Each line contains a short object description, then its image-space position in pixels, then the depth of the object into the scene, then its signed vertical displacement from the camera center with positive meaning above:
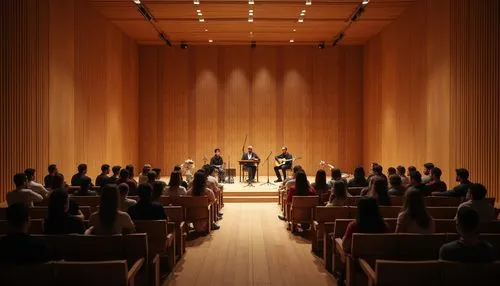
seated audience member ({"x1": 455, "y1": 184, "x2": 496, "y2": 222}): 5.57 -0.63
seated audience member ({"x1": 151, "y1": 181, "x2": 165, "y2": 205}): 6.62 -0.55
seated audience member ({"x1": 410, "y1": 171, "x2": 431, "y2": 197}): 7.46 -0.55
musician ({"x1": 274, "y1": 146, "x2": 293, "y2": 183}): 15.58 -0.50
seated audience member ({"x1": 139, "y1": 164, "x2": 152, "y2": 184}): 9.46 -0.50
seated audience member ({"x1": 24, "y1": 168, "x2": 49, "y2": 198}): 7.43 -0.57
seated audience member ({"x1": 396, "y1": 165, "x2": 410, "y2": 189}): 8.85 -0.57
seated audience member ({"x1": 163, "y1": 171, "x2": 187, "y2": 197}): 8.04 -0.64
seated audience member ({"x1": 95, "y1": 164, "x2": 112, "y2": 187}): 8.49 -0.52
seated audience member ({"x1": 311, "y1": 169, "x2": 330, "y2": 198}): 8.19 -0.63
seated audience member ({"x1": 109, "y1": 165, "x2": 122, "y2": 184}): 8.44 -0.47
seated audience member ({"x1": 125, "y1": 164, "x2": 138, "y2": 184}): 8.36 -0.41
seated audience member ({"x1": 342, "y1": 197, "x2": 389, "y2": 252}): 4.66 -0.64
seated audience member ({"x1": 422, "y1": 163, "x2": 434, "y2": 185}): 8.82 -0.52
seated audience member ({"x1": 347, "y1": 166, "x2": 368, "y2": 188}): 9.22 -0.62
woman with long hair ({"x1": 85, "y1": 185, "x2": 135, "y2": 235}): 4.64 -0.62
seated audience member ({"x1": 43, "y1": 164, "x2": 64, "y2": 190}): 8.27 -0.46
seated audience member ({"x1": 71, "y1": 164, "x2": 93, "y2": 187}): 8.70 -0.50
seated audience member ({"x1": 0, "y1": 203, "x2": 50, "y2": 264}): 3.46 -0.64
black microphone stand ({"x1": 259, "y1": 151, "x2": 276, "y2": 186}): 14.91 -1.08
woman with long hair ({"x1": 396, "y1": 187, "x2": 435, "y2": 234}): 4.63 -0.64
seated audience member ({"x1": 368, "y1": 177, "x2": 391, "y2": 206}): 6.40 -0.57
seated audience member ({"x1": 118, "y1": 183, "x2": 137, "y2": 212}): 6.02 -0.63
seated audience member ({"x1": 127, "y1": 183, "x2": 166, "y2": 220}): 5.65 -0.67
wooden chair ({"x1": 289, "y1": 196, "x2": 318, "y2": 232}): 8.00 -0.97
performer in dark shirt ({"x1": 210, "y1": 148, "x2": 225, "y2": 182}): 15.34 -0.47
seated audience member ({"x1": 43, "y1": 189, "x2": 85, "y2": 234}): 4.63 -0.63
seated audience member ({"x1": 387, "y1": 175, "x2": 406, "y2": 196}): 7.49 -0.60
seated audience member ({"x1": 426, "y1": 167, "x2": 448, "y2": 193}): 8.07 -0.61
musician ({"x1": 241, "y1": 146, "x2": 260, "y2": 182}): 15.15 -0.56
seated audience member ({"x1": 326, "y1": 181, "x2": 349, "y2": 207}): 6.66 -0.62
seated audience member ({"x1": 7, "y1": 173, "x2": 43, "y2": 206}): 6.61 -0.59
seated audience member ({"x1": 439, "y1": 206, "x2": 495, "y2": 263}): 3.55 -0.69
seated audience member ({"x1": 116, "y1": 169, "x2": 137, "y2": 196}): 7.87 -0.53
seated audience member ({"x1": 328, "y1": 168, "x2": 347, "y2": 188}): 7.88 -0.43
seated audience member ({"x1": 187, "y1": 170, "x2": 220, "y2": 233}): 8.18 -0.68
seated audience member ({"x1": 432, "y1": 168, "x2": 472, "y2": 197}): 7.42 -0.59
